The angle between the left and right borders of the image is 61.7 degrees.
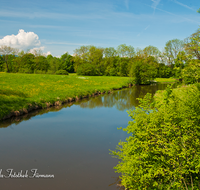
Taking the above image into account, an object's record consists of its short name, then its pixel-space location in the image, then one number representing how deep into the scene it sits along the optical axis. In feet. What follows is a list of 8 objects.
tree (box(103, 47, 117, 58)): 270.26
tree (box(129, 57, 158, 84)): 155.43
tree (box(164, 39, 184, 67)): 209.24
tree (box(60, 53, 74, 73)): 280.86
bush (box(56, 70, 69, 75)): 178.70
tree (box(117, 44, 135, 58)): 258.98
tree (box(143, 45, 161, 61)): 251.60
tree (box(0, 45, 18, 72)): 177.17
